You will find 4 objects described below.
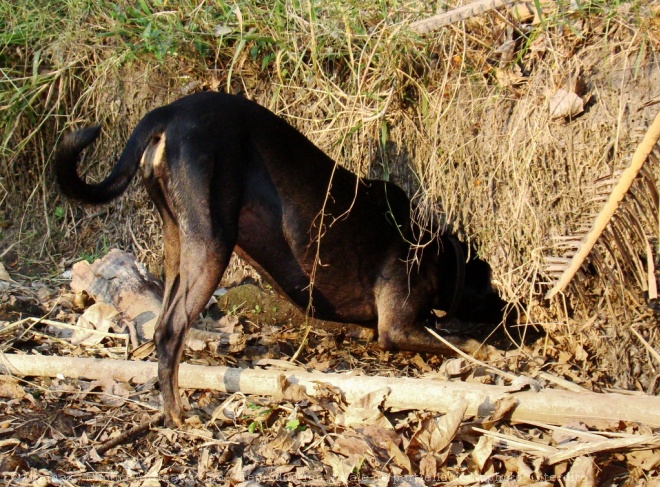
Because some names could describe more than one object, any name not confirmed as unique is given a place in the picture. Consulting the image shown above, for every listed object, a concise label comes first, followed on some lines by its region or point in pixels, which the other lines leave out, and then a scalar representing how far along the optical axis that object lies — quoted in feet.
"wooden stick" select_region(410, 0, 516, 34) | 11.68
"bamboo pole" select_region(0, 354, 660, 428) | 9.50
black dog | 10.61
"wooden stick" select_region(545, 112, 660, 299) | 9.32
